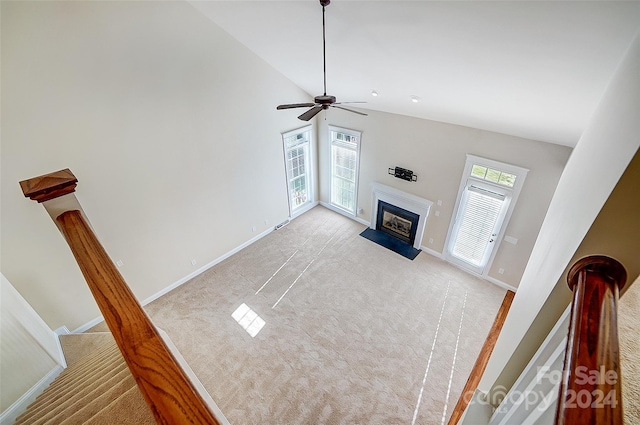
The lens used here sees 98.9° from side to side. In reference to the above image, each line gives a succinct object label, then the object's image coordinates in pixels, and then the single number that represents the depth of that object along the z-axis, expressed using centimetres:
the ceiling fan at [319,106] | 286
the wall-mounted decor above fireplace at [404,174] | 576
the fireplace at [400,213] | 595
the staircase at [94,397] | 142
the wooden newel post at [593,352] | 54
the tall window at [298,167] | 653
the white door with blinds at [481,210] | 466
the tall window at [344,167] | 657
